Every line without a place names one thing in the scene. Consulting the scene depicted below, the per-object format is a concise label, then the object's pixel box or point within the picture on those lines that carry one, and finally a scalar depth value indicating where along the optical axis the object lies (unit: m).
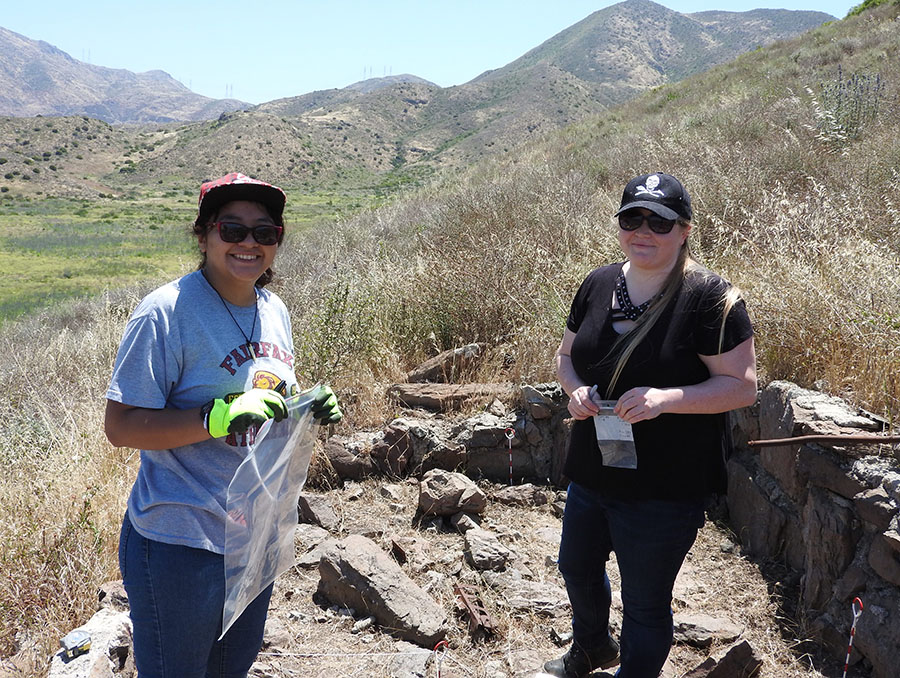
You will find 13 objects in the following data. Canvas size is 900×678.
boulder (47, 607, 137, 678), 2.47
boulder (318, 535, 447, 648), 3.06
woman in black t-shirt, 2.07
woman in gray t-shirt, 1.63
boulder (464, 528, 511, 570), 3.63
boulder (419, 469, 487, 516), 4.12
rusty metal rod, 2.76
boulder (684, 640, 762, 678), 2.69
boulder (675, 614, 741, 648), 2.99
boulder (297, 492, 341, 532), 4.17
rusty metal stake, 3.12
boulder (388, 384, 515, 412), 5.08
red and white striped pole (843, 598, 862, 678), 2.65
